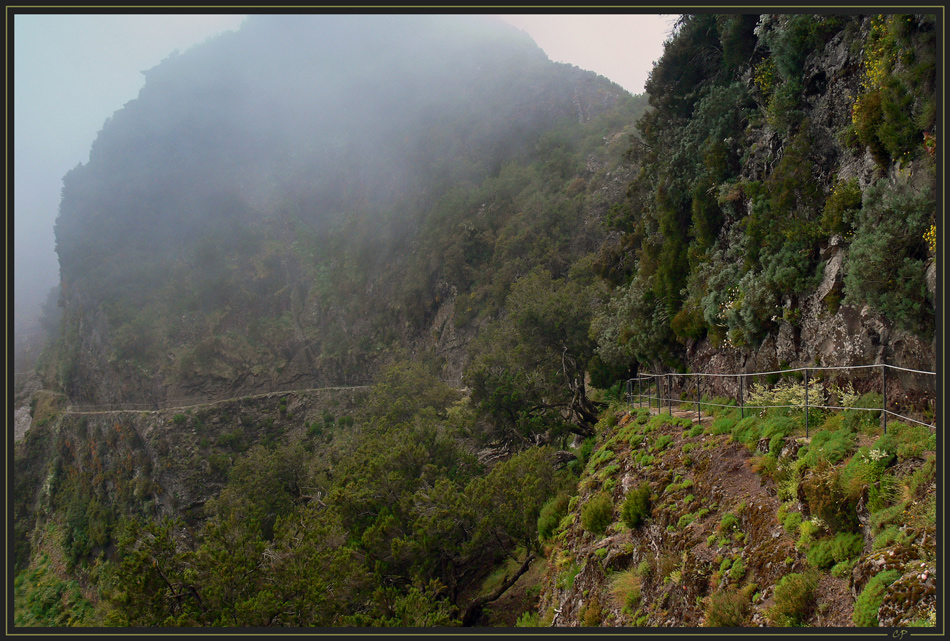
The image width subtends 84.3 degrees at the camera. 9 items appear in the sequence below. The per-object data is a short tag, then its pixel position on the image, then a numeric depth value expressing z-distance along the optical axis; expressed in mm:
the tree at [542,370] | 23016
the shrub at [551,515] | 13445
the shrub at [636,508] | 8602
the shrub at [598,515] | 9727
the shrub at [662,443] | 10695
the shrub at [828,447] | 6157
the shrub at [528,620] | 10078
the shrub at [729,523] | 6711
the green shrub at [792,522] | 5816
